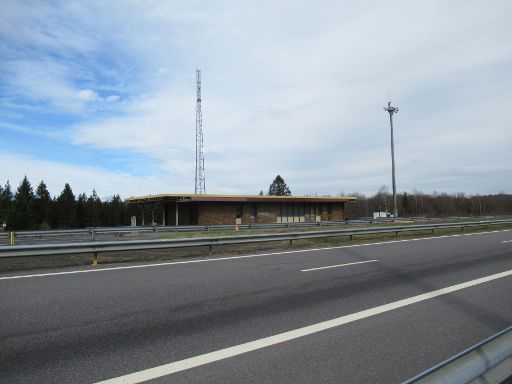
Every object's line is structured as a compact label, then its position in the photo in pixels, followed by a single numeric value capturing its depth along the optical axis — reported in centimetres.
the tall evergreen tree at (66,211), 7051
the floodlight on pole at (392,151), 4006
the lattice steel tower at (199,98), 4700
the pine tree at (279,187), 10600
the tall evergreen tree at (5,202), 7036
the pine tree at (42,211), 7162
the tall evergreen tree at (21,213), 6512
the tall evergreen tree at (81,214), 7256
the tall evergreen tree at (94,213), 7427
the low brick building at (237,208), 4062
